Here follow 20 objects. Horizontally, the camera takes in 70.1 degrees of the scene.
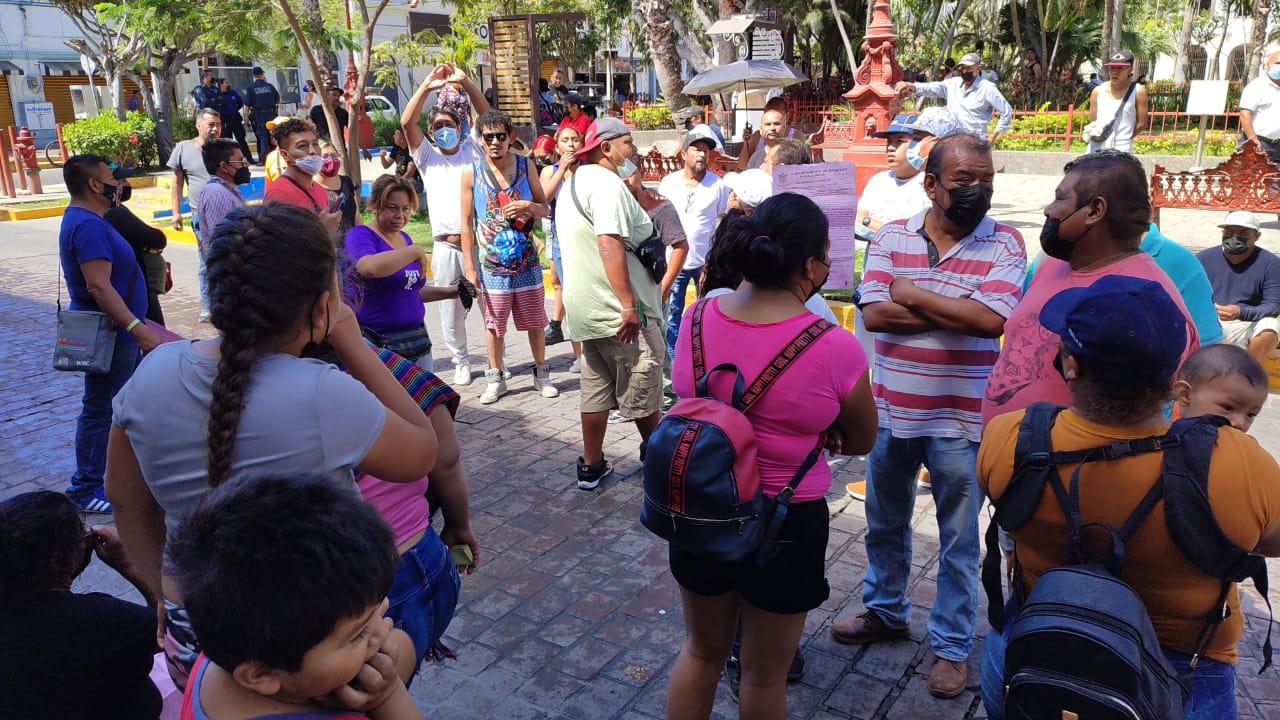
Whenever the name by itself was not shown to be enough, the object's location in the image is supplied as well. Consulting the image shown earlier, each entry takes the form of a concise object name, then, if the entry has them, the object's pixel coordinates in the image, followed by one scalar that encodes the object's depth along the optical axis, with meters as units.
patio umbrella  11.97
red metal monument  12.73
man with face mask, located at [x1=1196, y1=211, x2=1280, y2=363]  5.57
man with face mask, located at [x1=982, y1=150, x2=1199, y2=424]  2.62
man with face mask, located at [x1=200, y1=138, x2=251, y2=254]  6.11
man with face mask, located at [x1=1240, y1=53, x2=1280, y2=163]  9.59
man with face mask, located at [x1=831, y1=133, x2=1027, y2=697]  3.04
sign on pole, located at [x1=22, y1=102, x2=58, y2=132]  31.41
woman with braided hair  1.84
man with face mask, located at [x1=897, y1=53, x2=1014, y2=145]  9.73
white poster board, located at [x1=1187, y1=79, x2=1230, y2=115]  12.34
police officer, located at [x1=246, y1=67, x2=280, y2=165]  21.78
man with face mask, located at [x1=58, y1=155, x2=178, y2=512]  4.65
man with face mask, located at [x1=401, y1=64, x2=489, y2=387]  6.61
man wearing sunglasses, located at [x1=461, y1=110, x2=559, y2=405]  6.16
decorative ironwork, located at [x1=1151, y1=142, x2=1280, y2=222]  9.18
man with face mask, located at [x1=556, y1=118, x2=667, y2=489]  4.80
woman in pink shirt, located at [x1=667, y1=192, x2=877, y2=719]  2.48
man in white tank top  8.30
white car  25.52
